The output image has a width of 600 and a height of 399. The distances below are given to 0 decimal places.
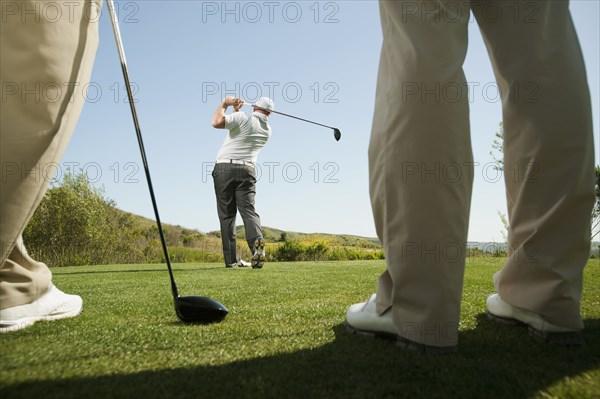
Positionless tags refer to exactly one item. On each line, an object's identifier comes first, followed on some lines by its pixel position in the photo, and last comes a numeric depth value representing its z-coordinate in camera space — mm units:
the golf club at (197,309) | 1568
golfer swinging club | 6008
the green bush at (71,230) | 9836
